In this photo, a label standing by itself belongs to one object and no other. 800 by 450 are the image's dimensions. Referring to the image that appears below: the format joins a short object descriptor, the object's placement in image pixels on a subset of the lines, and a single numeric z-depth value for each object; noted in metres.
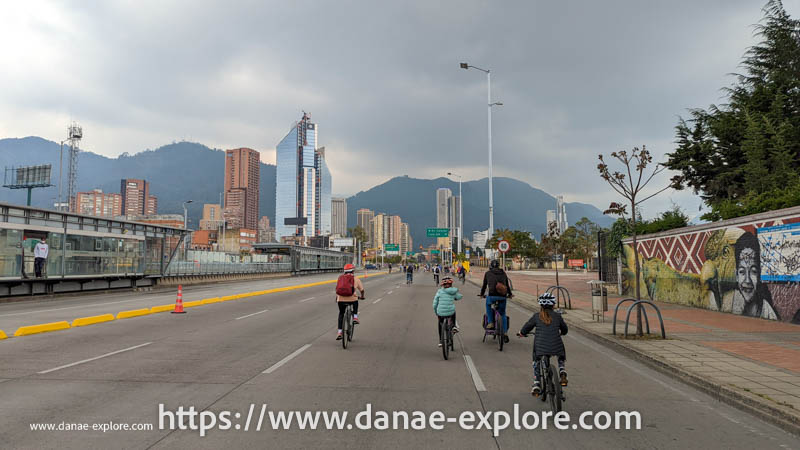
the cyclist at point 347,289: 10.40
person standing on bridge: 23.37
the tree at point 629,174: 12.90
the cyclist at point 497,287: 10.59
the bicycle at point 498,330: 10.30
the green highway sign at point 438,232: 83.86
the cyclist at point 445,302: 9.09
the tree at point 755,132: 25.23
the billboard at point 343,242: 129.88
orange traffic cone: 16.47
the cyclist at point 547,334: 5.98
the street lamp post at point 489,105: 37.41
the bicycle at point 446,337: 9.00
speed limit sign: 26.67
